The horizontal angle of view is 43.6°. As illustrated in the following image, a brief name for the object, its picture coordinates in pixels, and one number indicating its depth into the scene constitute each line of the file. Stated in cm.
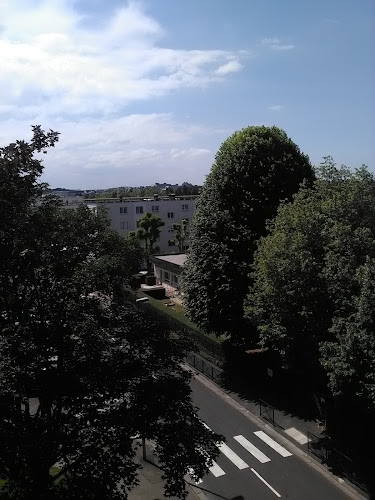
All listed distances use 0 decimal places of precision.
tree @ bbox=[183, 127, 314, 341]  2514
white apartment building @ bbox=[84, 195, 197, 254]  6612
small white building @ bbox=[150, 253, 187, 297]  4481
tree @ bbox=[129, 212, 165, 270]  5459
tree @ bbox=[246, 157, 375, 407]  1487
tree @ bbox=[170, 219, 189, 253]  6031
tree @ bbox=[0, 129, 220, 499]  964
